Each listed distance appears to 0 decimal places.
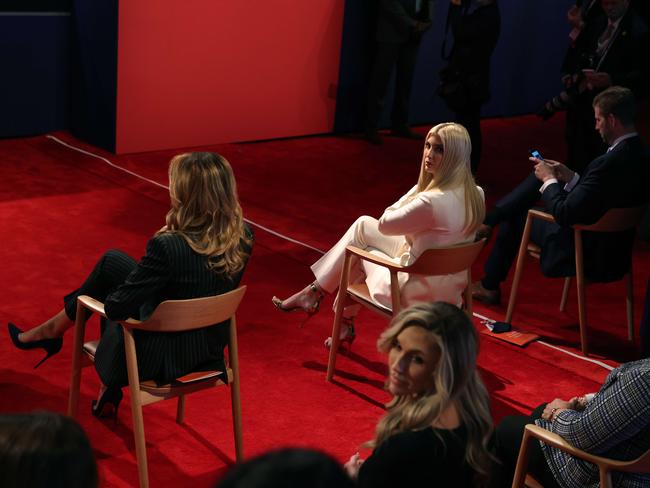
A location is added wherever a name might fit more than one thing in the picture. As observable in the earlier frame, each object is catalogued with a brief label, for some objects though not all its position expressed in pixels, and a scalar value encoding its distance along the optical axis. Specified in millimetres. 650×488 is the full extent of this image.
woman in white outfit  8820
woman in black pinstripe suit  6918
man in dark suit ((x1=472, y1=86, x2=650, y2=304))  9906
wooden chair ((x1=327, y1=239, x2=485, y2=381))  8539
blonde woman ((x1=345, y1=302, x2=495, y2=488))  4937
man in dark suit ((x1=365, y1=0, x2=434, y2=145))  17953
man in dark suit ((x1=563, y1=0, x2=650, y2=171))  14062
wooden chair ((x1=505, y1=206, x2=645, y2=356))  9992
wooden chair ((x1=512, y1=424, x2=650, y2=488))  5844
